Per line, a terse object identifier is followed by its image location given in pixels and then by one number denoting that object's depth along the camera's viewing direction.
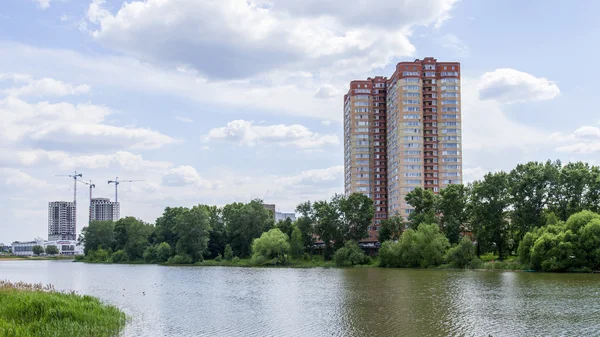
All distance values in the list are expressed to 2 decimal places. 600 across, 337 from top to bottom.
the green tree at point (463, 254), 110.50
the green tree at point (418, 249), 114.88
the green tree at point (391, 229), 138.38
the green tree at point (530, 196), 111.62
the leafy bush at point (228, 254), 156.00
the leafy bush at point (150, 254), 168.88
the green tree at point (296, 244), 141.62
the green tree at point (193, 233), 155.88
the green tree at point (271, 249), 137.62
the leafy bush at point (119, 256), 179.62
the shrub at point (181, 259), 154.38
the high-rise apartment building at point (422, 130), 164.38
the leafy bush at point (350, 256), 131.50
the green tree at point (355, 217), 141.88
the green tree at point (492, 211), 117.25
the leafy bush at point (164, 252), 163.38
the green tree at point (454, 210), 124.50
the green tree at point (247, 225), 159.88
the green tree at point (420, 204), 128.25
